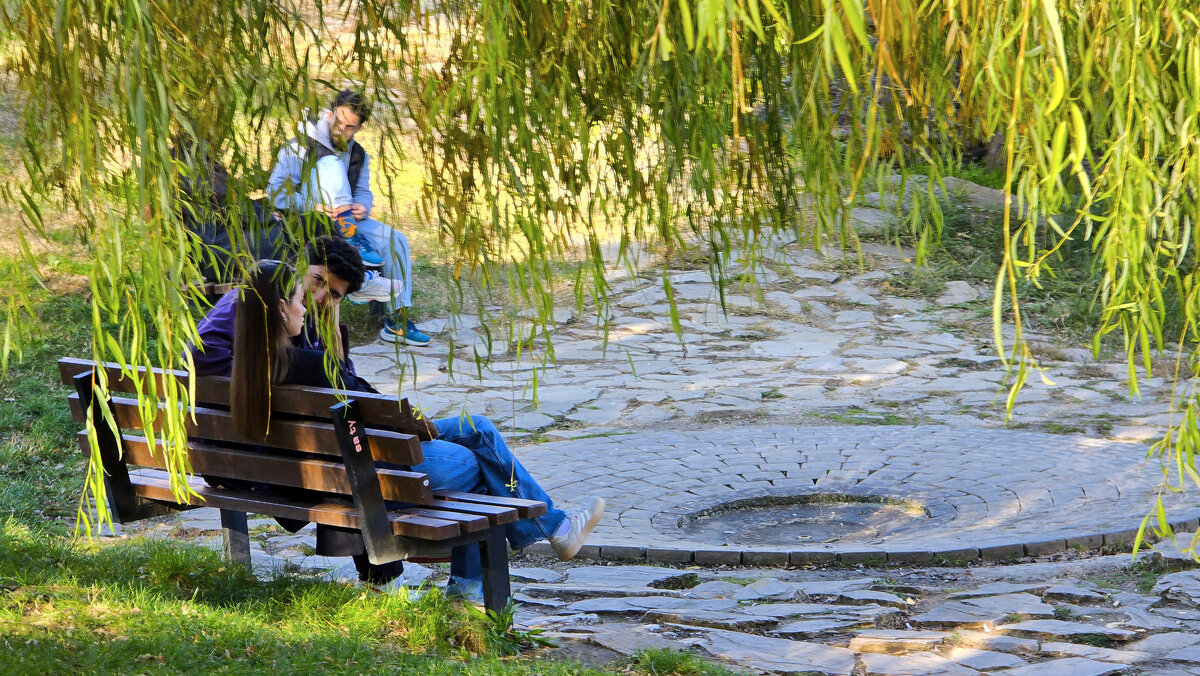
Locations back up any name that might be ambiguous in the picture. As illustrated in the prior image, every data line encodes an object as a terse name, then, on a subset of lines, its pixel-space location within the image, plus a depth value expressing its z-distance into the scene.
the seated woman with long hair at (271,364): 7.79
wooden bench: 7.90
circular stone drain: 11.62
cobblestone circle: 10.97
